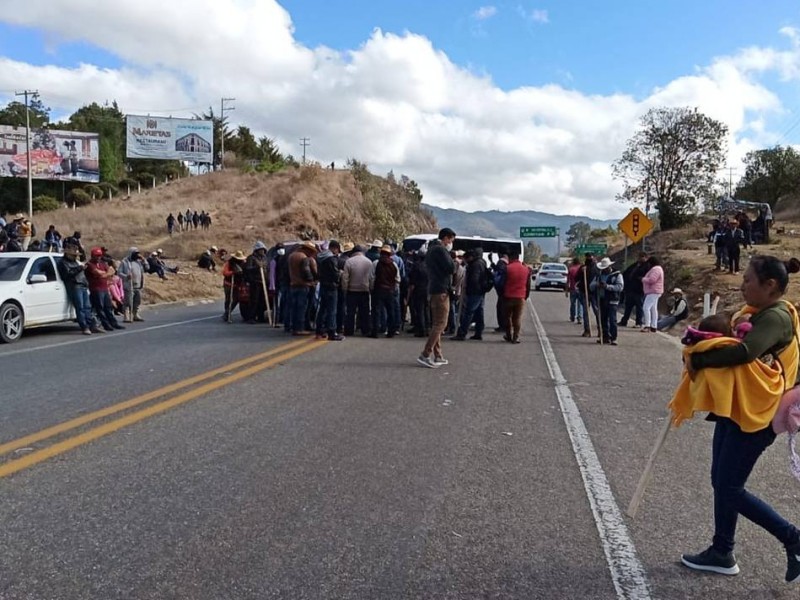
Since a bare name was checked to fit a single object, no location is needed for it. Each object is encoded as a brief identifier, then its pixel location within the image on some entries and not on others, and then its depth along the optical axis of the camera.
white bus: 35.88
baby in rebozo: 3.84
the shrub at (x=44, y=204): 63.38
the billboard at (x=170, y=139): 63.78
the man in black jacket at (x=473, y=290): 13.97
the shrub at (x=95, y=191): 71.25
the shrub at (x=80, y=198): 68.62
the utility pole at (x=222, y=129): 93.45
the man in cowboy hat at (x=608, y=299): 14.88
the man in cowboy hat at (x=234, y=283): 16.97
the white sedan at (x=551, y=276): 40.28
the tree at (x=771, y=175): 63.06
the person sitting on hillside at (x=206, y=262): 34.38
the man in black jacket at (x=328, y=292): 13.21
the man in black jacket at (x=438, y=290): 10.80
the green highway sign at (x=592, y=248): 47.71
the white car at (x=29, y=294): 13.30
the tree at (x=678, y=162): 47.09
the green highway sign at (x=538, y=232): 69.31
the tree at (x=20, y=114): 79.88
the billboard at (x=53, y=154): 58.09
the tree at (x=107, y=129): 74.44
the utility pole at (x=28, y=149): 52.68
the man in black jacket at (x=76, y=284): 14.47
